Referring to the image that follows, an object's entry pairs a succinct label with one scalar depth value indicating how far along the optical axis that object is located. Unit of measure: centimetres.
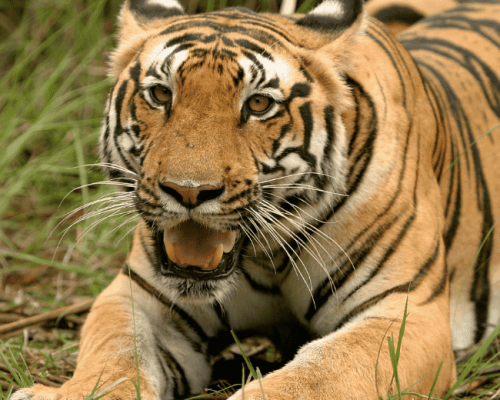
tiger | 917
